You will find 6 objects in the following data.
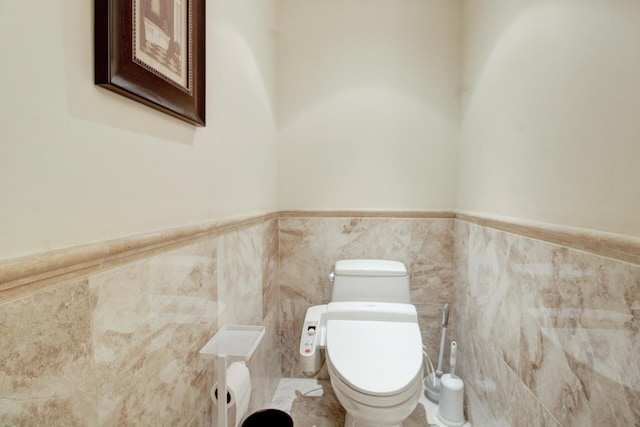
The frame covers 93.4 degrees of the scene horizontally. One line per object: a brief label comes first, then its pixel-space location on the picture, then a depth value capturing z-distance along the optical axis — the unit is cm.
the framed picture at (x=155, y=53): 57
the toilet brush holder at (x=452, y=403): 152
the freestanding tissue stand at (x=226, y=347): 86
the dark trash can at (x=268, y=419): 116
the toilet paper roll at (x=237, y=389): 93
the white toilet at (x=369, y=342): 112
